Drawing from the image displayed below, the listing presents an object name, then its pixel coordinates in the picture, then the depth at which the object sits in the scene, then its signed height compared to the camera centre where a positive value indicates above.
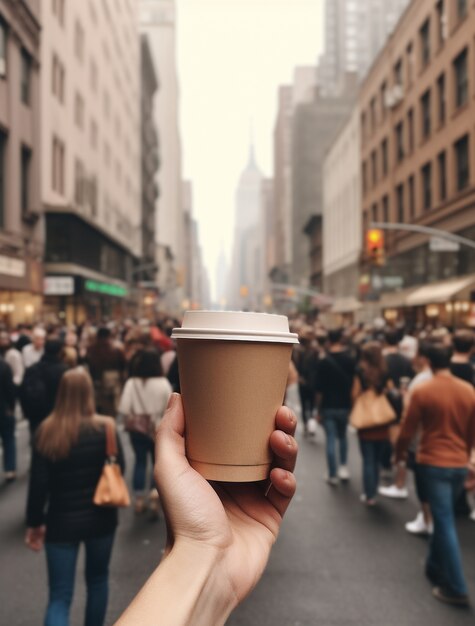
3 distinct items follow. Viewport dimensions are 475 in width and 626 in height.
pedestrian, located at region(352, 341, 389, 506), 7.85 -1.50
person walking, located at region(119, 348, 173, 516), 7.18 -0.93
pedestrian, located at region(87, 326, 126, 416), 9.62 -0.83
